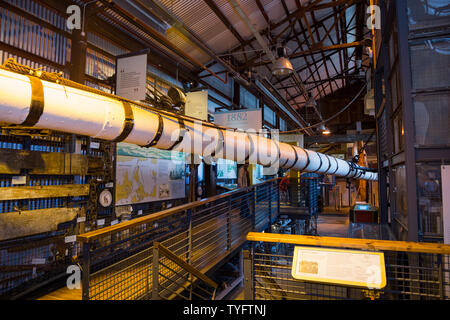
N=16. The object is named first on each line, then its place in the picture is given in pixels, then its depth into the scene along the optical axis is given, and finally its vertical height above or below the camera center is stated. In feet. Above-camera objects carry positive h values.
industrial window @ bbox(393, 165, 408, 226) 11.37 -0.93
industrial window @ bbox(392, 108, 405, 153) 11.63 +2.00
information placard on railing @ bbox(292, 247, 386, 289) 5.95 -2.18
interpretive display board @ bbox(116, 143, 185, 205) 17.58 -0.04
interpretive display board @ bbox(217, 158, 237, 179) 31.99 +0.56
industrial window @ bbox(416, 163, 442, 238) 9.21 -0.84
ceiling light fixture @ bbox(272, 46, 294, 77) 18.49 +7.41
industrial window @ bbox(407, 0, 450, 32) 9.41 +5.75
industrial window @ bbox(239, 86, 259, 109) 35.75 +10.54
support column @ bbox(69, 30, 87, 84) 14.49 +6.35
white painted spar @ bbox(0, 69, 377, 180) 6.51 +1.63
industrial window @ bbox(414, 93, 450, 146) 9.23 +1.93
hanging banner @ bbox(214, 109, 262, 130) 19.44 +4.16
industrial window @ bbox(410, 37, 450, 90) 9.39 +3.96
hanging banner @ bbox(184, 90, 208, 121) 17.20 +4.46
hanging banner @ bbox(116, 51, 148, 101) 12.95 +4.86
